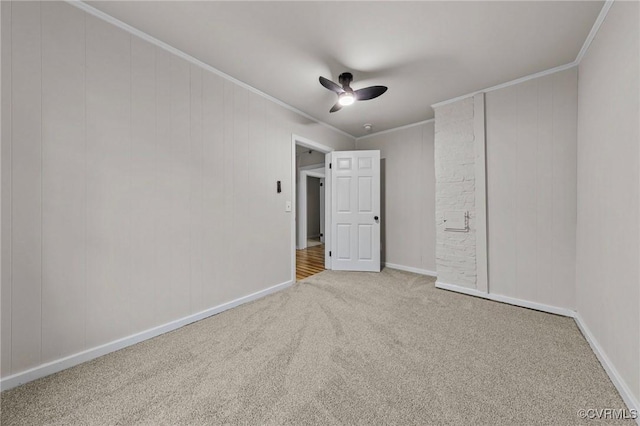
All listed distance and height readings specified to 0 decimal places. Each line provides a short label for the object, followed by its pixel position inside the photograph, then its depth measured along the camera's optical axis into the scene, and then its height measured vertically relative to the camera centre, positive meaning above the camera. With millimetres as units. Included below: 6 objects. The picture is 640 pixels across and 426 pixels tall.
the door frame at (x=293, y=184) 3316 +443
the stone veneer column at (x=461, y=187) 2857 +294
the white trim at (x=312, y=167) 5411 +1047
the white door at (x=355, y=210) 3984 +18
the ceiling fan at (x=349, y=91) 2331 +1191
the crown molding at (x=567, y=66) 1670 +1408
